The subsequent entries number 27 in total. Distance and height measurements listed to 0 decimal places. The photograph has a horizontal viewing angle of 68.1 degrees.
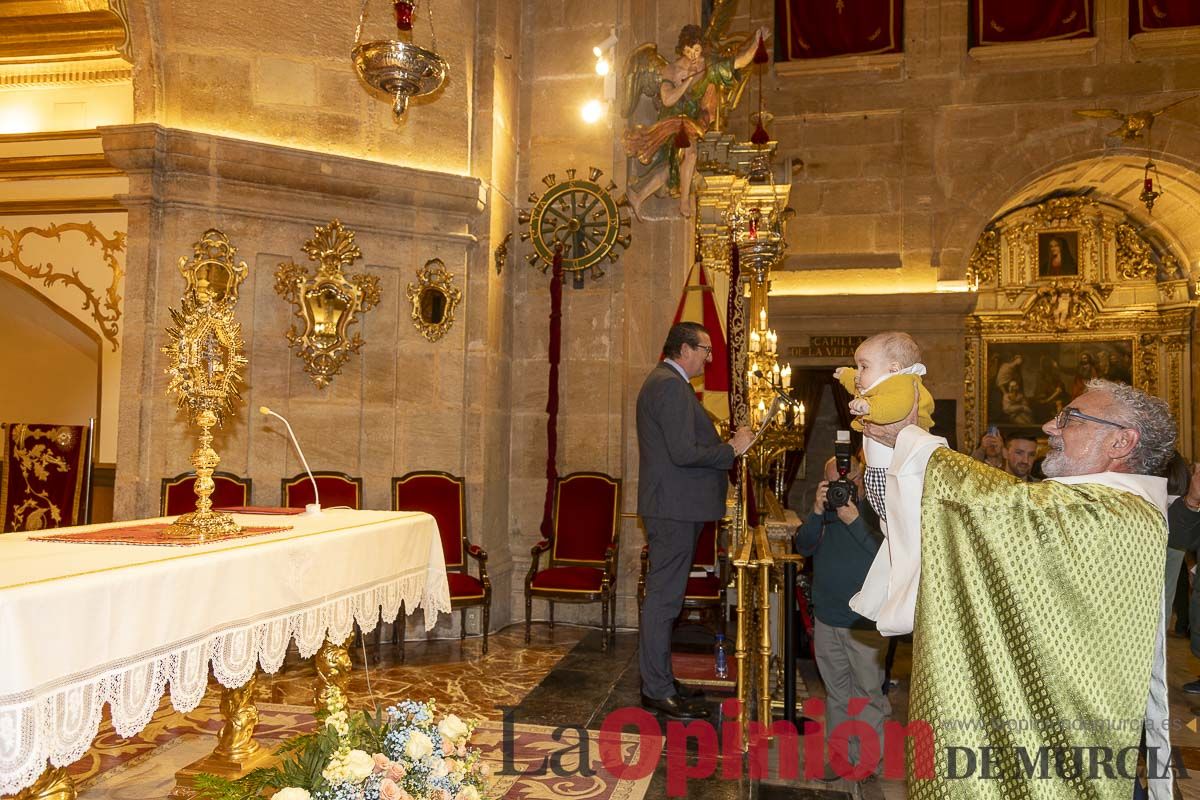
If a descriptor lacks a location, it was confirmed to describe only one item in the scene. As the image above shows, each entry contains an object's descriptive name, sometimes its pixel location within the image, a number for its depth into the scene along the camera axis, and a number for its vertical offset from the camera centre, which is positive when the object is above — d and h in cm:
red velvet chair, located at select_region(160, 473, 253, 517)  598 -40
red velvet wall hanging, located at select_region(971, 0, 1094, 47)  1338 +650
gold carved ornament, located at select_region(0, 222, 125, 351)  764 +141
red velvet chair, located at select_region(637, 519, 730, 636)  606 -96
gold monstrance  356 +24
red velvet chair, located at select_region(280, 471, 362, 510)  644 -40
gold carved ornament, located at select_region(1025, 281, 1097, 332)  1555 +245
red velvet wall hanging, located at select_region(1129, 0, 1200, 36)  1302 +640
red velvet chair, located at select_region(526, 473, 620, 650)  679 -70
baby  224 +14
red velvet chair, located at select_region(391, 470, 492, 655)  656 -50
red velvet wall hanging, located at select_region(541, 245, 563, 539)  727 +70
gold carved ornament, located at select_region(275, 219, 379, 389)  655 +101
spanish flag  650 +79
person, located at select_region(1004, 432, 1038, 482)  760 -9
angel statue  703 +282
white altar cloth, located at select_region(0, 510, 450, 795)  226 -59
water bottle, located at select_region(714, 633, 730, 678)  557 -137
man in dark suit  479 -31
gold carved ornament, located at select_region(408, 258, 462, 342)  687 +107
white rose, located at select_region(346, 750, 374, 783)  183 -68
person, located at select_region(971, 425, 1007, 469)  973 -3
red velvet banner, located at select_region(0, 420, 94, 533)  695 -34
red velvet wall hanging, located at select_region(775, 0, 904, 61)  1400 +661
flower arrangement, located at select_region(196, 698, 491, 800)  187 -73
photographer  382 -76
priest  203 -42
